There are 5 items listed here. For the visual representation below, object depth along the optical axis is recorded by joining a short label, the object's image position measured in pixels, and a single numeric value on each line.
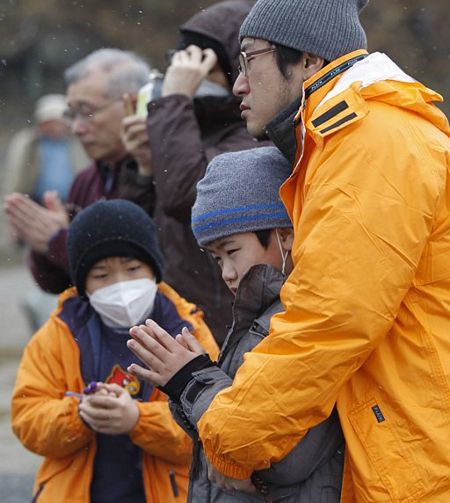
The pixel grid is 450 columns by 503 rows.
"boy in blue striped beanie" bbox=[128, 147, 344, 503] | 6.18
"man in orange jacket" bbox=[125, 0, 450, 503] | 5.61
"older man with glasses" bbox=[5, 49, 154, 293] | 10.98
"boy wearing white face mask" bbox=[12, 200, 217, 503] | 8.30
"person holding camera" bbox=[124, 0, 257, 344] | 9.67
